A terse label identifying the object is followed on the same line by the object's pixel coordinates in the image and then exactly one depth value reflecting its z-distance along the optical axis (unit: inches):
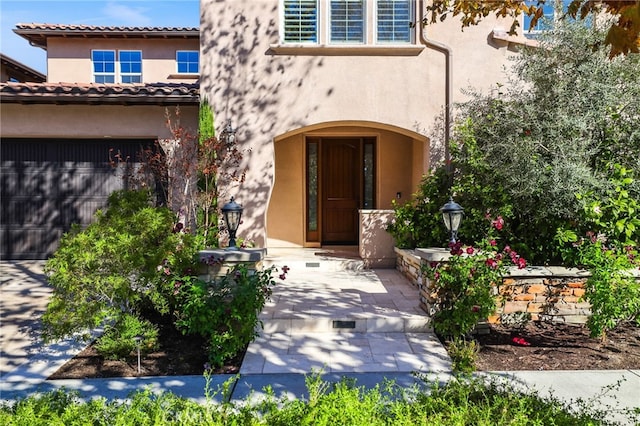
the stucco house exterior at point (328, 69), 362.6
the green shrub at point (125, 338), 197.3
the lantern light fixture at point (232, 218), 255.4
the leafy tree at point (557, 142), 231.8
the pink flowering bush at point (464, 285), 211.8
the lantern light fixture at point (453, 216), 246.1
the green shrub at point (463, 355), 186.2
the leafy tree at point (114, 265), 183.0
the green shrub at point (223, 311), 194.2
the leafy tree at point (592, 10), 121.6
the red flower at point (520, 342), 213.9
